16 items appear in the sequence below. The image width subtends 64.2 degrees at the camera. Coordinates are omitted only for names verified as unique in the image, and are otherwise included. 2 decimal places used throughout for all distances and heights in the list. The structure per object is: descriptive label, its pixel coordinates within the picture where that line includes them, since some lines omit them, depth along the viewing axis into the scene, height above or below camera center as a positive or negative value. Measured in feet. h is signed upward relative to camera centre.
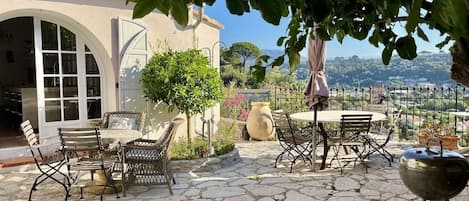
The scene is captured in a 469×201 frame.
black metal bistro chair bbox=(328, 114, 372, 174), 18.40 -2.27
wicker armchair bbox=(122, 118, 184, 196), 15.61 -2.99
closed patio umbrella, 19.66 +0.56
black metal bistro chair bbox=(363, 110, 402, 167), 20.25 -2.76
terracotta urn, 27.12 -2.24
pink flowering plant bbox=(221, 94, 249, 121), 31.32 -1.34
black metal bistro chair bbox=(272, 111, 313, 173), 20.13 -2.57
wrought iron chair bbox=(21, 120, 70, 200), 15.29 -2.87
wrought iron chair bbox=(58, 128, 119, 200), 14.65 -2.02
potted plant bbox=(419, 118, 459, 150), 22.93 -2.80
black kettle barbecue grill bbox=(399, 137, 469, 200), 7.16 -1.66
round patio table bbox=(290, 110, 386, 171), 18.99 -1.44
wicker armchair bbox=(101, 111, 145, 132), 19.61 -1.48
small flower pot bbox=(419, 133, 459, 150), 22.89 -3.21
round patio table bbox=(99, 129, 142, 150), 16.10 -1.93
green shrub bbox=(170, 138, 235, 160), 19.72 -3.15
